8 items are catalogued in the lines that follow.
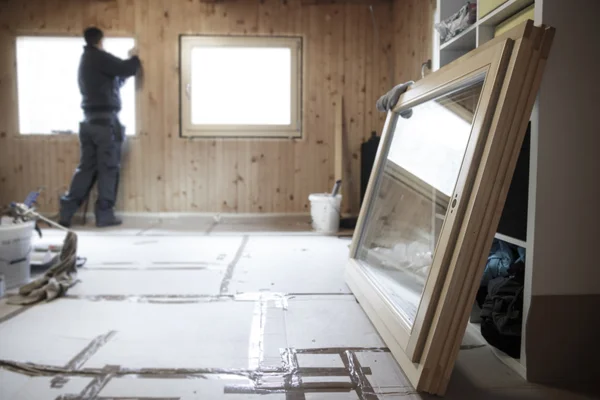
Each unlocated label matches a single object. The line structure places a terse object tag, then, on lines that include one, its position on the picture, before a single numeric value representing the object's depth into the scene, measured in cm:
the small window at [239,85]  485
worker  439
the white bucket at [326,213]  419
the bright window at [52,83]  479
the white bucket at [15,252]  228
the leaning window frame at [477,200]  126
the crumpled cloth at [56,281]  218
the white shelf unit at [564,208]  135
